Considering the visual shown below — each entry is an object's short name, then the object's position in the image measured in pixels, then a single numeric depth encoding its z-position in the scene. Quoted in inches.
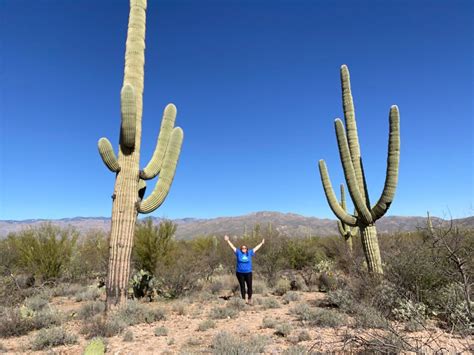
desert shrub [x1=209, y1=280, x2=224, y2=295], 426.7
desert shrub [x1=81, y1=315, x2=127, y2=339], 235.5
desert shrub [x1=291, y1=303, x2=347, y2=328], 247.4
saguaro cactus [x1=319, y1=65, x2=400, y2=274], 324.5
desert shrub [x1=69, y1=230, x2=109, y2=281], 514.2
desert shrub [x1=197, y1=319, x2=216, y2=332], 255.4
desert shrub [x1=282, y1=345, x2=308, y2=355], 175.4
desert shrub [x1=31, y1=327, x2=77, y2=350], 214.2
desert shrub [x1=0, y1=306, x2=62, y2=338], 241.2
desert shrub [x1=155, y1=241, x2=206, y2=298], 386.9
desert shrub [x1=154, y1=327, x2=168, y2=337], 244.1
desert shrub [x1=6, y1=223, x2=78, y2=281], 470.9
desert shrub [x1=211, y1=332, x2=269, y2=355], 183.5
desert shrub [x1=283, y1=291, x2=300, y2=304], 373.7
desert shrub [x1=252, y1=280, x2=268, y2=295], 428.5
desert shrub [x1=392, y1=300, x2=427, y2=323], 223.8
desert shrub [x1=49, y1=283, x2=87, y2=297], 417.4
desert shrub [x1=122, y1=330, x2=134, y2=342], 226.5
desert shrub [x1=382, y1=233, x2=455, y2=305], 250.8
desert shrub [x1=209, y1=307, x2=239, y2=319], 295.0
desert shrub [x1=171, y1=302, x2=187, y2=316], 313.6
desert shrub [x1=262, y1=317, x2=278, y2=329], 258.4
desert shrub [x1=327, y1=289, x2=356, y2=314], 271.0
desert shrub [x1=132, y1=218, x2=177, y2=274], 517.7
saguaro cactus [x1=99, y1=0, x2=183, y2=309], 287.7
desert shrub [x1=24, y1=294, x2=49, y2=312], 312.0
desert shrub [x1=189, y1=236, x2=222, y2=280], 529.7
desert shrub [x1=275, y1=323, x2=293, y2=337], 234.8
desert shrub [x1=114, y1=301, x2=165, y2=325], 269.6
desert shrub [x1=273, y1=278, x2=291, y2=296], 422.6
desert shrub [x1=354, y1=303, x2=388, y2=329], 181.0
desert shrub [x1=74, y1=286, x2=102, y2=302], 379.6
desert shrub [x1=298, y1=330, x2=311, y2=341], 218.5
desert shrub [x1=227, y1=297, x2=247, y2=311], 329.3
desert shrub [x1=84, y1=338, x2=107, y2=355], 148.9
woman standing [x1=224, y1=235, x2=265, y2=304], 360.2
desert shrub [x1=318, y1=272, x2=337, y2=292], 407.5
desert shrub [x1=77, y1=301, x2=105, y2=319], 289.8
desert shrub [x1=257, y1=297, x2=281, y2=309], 340.6
